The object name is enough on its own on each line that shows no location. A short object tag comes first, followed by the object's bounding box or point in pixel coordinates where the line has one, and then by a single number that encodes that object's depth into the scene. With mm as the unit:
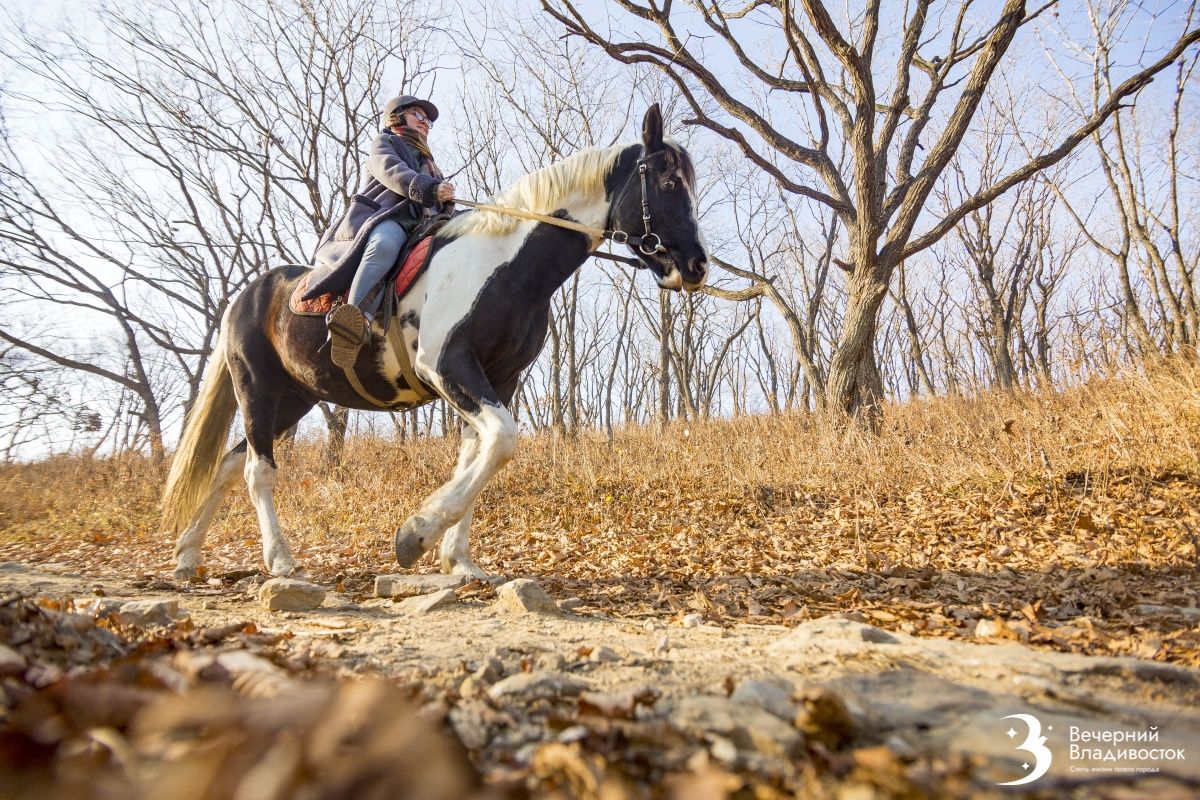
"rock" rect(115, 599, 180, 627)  2557
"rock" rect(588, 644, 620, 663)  1901
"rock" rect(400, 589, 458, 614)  3111
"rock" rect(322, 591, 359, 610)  3291
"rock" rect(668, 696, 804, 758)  1144
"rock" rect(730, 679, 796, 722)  1326
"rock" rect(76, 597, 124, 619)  2440
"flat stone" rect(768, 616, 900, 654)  2041
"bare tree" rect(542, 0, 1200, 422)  7758
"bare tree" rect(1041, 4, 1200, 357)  12688
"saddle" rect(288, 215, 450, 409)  4188
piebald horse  3744
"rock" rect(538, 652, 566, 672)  1828
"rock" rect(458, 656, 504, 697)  1512
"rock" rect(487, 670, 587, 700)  1464
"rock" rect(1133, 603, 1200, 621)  2812
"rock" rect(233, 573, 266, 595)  4133
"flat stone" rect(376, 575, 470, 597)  3709
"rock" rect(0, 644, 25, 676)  1156
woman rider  4098
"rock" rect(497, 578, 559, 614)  3025
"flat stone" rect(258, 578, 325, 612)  3131
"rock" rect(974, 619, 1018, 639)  2357
